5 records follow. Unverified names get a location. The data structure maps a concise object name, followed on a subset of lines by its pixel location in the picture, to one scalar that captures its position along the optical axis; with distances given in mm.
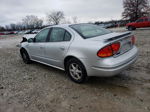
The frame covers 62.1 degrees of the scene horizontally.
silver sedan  2490
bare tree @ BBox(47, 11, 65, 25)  71312
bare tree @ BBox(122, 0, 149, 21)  40156
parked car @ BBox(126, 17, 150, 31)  16650
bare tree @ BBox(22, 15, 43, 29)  80125
